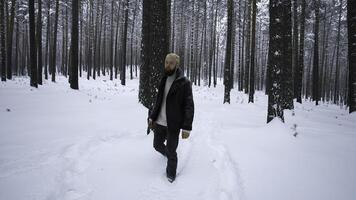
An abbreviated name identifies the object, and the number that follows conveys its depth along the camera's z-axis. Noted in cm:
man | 452
